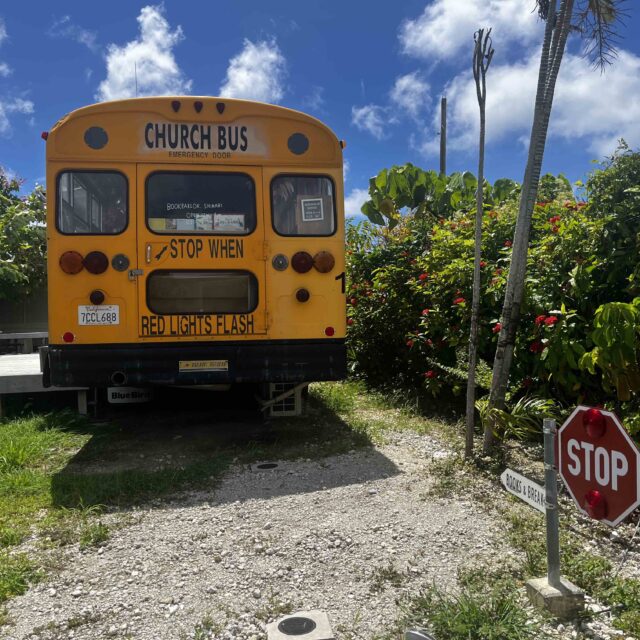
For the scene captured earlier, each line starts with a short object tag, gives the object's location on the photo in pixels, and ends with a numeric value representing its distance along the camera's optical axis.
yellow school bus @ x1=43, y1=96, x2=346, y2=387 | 5.01
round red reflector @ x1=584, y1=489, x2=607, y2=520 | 2.46
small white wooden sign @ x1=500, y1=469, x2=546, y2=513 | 2.61
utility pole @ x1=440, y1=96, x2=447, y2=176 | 19.03
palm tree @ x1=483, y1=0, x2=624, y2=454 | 4.17
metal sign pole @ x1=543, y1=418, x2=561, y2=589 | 2.56
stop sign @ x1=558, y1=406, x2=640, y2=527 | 2.34
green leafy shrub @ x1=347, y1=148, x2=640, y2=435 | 4.00
